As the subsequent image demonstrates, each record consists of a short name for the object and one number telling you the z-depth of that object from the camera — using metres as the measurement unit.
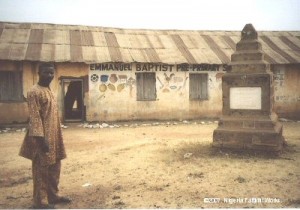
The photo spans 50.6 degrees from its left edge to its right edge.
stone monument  6.77
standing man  3.94
